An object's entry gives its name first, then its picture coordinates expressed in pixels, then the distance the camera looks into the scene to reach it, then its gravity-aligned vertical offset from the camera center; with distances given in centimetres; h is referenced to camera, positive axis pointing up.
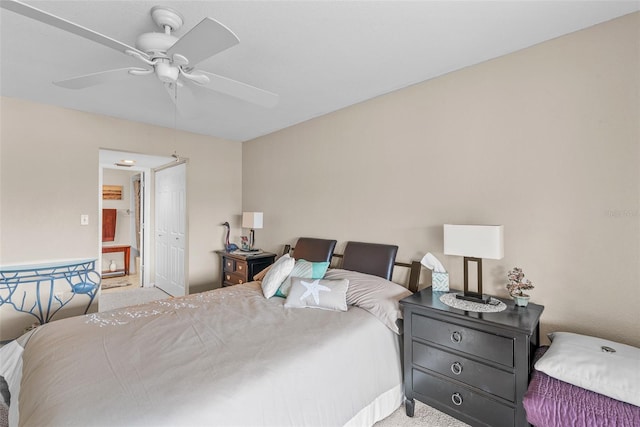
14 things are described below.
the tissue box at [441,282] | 221 -51
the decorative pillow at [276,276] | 249 -52
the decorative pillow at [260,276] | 305 -63
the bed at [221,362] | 113 -70
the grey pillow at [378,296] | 204 -60
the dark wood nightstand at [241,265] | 360 -63
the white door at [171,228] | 434 -20
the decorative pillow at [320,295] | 216 -60
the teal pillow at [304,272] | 249 -49
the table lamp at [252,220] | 380 -6
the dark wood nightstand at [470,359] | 156 -84
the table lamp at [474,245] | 186 -20
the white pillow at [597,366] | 123 -68
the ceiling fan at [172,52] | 122 +81
